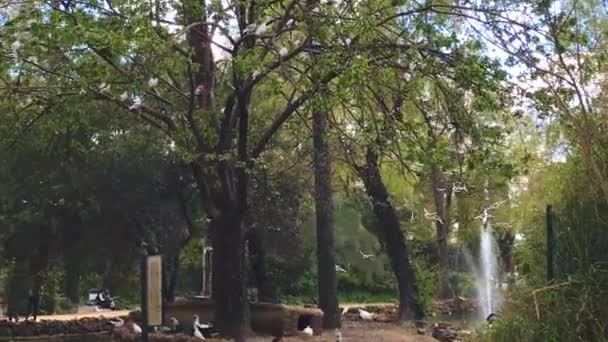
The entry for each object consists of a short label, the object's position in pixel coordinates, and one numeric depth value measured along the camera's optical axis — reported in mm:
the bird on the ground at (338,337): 15599
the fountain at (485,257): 29128
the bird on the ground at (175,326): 16797
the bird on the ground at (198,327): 15136
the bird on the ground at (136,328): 17150
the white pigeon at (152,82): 11719
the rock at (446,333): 17219
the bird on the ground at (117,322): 19238
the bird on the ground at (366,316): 22639
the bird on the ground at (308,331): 16672
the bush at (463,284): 32000
